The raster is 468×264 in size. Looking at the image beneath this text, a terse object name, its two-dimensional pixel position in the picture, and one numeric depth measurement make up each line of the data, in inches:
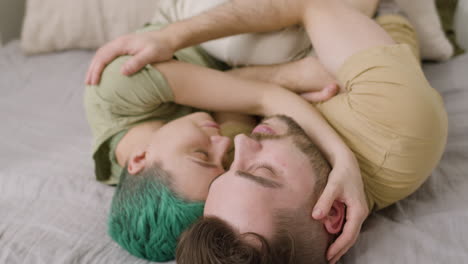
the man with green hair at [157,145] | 37.1
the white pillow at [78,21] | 75.4
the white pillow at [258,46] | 49.7
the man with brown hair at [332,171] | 31.0
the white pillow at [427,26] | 58.7
